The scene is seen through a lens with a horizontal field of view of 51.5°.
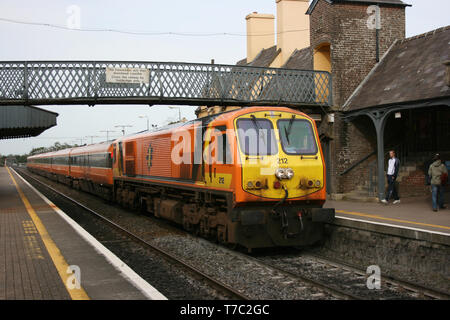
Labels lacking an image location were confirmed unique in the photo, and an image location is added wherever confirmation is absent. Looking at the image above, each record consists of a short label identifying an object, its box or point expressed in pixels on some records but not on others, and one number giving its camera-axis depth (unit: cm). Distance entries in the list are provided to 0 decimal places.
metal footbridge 1742
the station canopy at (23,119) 3234
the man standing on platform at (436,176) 1266
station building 1673
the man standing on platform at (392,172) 1489
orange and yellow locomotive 945
